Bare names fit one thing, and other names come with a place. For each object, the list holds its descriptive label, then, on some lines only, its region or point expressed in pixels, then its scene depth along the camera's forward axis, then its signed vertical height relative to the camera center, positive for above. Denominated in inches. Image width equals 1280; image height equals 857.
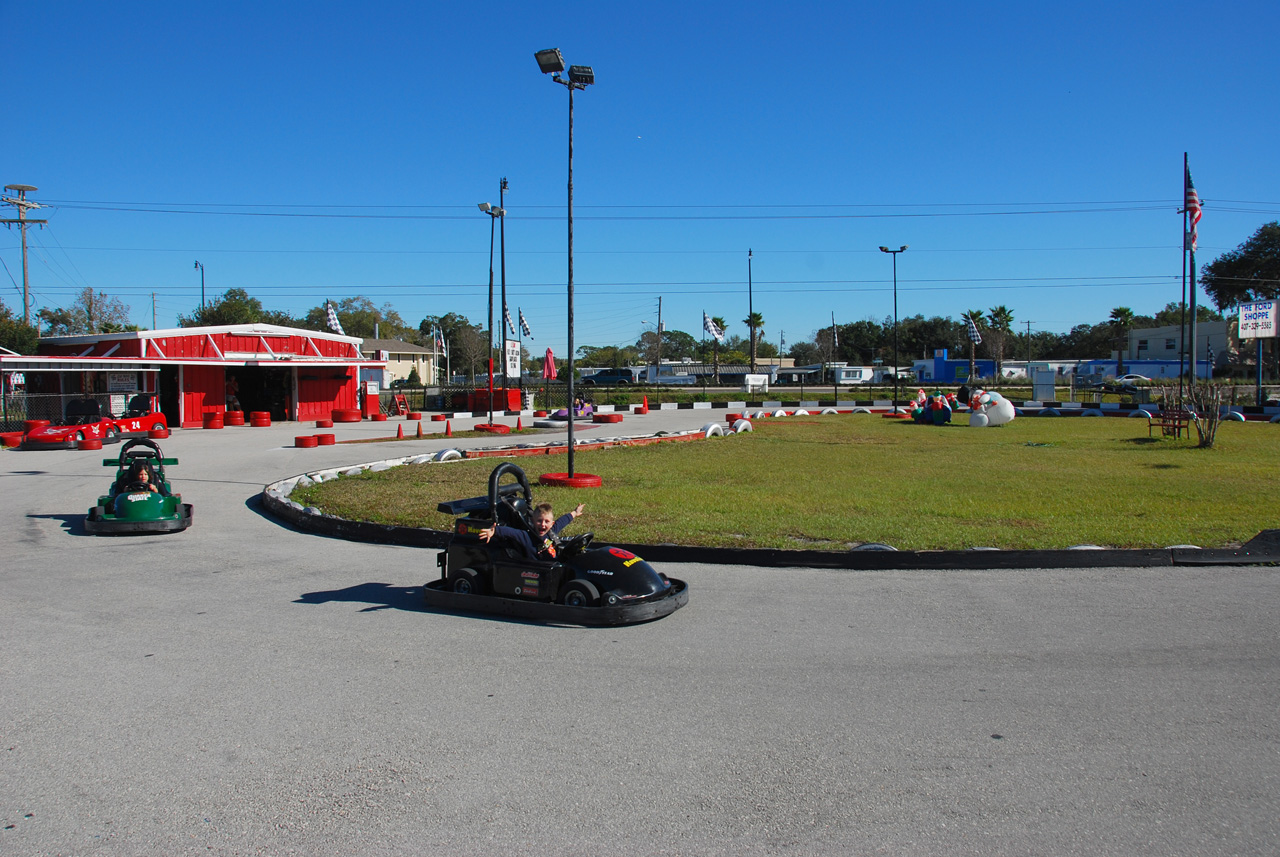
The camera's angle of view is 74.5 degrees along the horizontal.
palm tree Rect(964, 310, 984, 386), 3699.1 +319.4
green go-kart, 391.2 -52.6
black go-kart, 238.5 -56.1
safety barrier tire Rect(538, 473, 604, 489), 523.2 -56.0
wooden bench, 874.8 -36.1
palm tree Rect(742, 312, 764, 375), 3292.8 +308.5
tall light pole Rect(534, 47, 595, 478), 475.2 +184.2
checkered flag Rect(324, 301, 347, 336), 1870.1 +171.3
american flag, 1045.2 +225.7
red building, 1123.3 +35.2
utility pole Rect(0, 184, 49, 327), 1959.9 +416.9
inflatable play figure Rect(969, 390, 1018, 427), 1160.2 -30.2
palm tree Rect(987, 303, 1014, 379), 3607.3 +272.4
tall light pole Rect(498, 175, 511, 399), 1370.3 +243.5
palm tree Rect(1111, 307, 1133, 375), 3314.5 +270.3
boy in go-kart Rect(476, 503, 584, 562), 254.4 -43.5
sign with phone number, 1546.5 +125.7
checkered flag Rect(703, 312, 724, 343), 2347.1 +182.4
